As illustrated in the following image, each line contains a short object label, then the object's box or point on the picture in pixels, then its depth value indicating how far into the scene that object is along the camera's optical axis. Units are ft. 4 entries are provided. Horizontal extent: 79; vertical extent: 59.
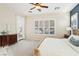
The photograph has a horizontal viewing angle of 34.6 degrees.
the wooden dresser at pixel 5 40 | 9.96
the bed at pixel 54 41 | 6.42
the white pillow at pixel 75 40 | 5.38
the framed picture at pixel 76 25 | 8.17
